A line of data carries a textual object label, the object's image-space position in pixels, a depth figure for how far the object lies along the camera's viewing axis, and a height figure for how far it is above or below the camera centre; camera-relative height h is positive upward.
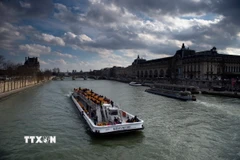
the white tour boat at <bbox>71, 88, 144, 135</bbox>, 15.31 -3.68
